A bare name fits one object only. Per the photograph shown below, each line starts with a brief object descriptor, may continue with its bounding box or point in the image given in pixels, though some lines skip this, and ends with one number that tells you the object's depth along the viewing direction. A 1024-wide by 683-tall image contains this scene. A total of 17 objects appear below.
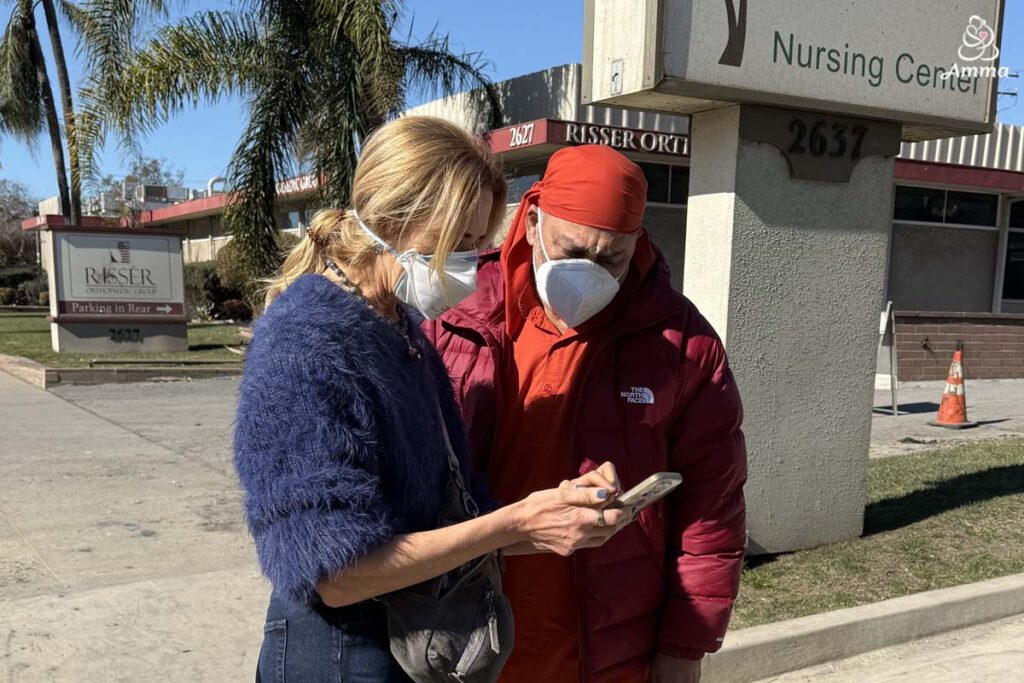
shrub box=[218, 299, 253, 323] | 22.97
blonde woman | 1.32
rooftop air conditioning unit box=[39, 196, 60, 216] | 47.45
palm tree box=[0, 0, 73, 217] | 16.14
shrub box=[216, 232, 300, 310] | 11.85
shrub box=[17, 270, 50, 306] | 33.93
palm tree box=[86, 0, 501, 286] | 10.60
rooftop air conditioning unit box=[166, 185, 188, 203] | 40.63
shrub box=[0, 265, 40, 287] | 36.50
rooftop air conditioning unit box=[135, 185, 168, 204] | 36.40
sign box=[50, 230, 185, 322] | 12.95
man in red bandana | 1.97
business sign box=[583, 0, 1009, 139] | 3.71
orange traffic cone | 9.17
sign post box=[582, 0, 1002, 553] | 3.85
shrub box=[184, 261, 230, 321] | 23.00
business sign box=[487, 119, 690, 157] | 11.11
